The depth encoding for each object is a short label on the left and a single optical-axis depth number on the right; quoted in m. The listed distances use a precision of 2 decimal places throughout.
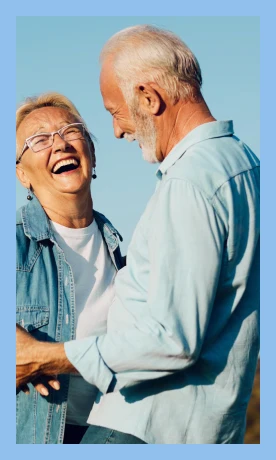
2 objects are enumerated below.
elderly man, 2.98
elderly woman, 3.83
